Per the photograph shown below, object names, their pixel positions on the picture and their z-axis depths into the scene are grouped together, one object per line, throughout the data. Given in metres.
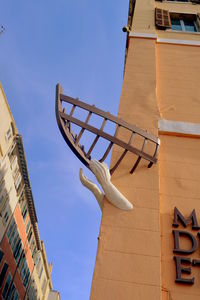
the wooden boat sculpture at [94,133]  4.35
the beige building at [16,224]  21.42
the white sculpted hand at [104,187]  3.99
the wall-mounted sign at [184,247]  3.45
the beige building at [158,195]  3.32
